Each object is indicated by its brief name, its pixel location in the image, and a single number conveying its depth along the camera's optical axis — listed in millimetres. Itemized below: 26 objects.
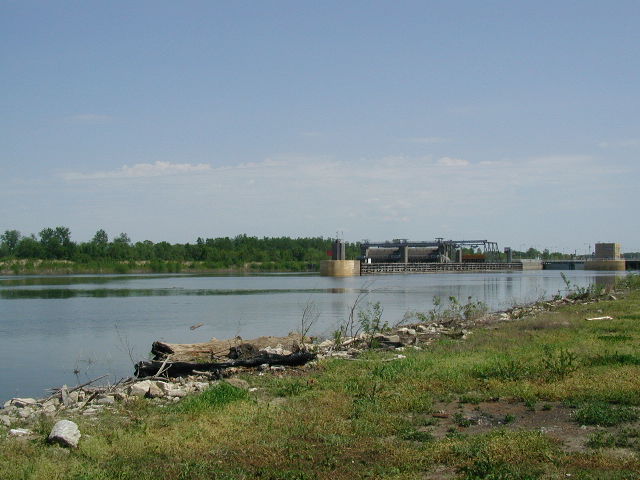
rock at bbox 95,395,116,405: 13094
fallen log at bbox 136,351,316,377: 16797
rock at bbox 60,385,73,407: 13397
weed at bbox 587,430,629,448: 8719
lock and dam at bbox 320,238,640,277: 139250
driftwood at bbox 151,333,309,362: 19844
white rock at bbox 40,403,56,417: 12261
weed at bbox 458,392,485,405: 11617
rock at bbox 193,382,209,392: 14253
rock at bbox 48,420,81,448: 9602
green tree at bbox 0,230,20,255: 179600
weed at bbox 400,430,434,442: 9414
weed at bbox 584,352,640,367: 14305
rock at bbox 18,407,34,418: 12399
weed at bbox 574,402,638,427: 9805
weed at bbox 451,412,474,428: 10180
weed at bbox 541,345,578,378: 13333
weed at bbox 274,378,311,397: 13045
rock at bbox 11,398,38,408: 14016
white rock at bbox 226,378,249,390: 13793
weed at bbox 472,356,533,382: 13336
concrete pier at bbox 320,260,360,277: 119250
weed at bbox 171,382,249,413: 11630
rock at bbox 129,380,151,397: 13627
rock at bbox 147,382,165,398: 13555
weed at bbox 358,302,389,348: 21042
